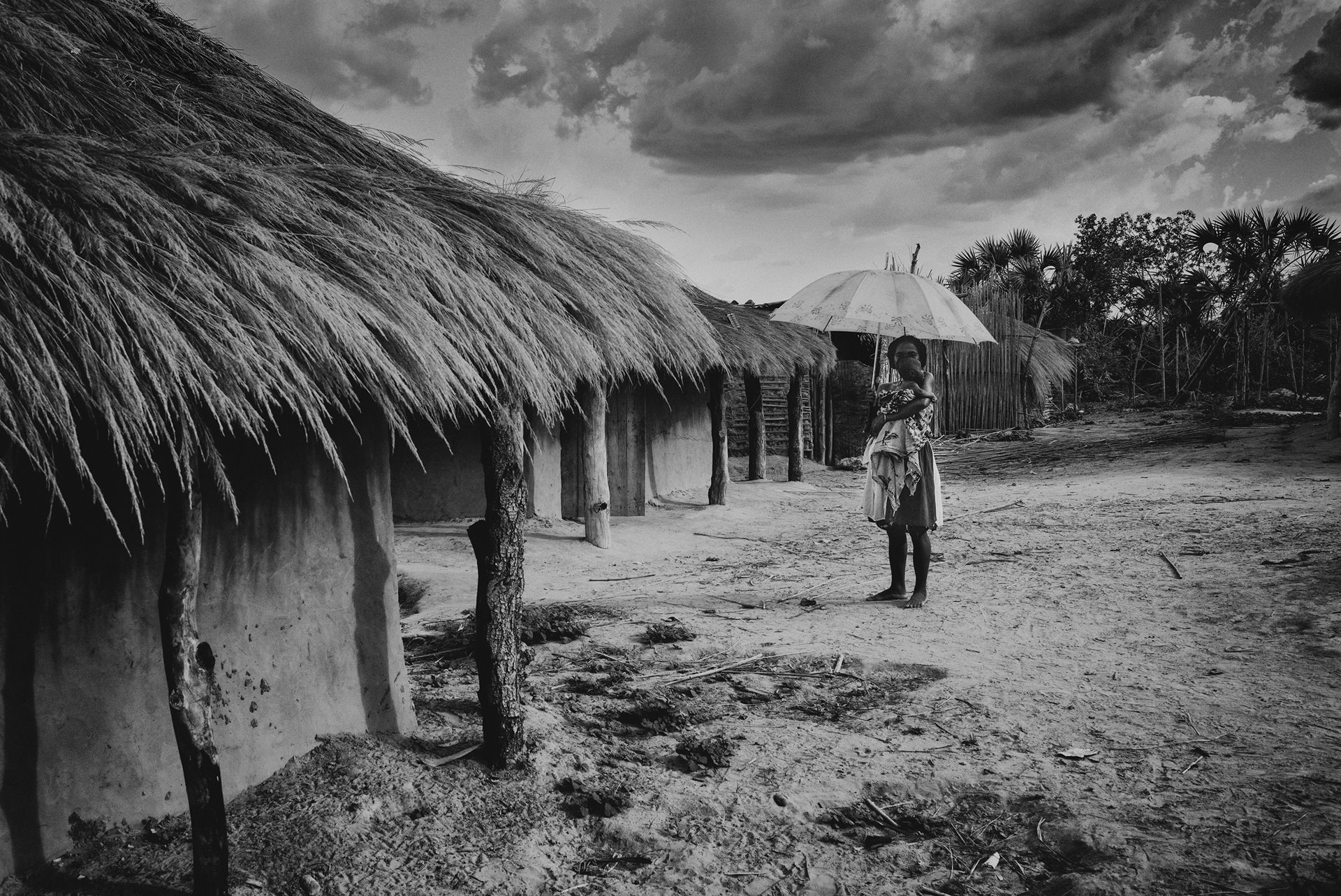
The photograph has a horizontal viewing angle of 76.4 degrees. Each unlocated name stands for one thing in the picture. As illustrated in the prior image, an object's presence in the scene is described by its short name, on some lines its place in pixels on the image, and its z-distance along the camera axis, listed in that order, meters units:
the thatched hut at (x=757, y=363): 10.98
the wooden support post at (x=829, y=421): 15.93
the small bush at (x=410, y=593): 5.90
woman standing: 5.05
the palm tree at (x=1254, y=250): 17.50
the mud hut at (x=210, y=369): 1.96
